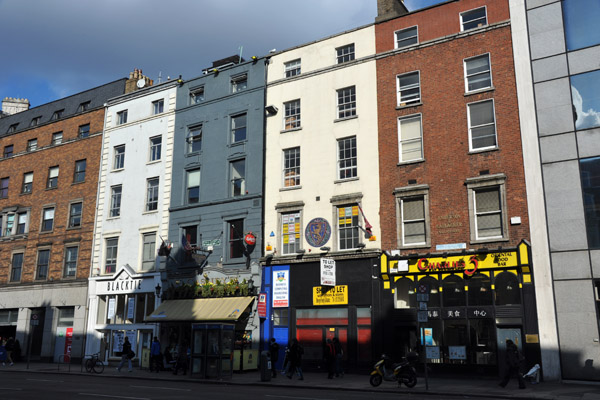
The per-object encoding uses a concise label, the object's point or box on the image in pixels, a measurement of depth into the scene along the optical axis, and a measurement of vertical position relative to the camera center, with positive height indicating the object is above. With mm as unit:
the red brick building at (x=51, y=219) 38062 +7940
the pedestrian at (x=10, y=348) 34869 -1153
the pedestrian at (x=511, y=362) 19672 -1106
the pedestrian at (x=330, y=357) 23984 -1150
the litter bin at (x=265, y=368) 22452 -1516
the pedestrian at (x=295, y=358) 23922 -1187
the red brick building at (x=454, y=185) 23438 +6451
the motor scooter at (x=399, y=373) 19688 -1528
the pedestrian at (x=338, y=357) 24344 -1170
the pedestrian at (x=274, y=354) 24939 -1079
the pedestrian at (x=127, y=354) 29295 -1263
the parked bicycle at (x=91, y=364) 28531 -1748
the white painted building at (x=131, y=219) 34781 +7134
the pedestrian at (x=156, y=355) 29484 -1346
